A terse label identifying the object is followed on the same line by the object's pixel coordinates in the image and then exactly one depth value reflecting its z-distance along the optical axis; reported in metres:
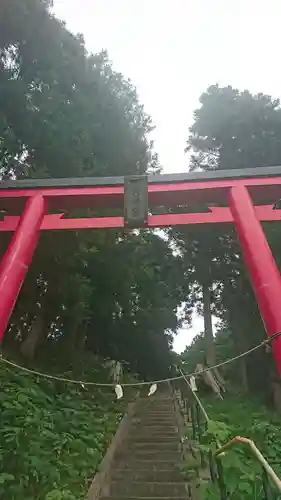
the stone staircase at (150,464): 5.04
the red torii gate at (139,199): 5.26
